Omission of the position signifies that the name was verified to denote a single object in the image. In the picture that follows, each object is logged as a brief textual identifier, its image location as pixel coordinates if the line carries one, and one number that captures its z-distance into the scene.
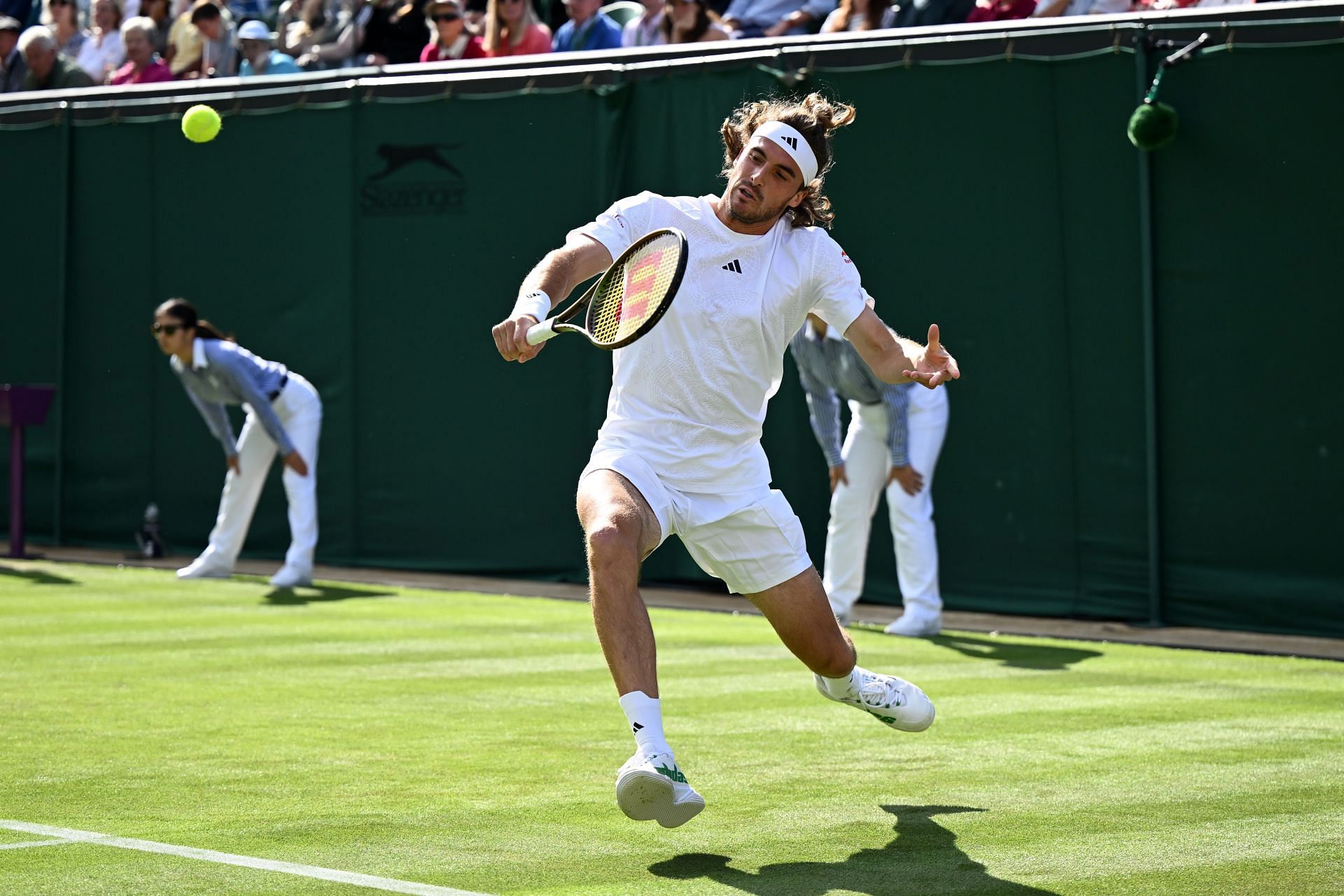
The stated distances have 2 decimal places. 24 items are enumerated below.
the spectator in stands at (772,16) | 14.86
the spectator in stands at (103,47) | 19.28
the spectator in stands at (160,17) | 18.95
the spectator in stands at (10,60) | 18.94
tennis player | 6.04
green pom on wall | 11.46
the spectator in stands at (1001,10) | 13.51
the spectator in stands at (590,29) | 15.39
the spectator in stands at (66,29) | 20.08
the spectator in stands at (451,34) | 15.99
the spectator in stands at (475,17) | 16.41
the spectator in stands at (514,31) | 15.48
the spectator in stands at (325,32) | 17.20
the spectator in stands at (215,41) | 17.52
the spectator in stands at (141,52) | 17.91
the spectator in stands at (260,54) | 17.02
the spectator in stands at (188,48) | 17.81
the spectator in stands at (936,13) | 13.89
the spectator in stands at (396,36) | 16.92
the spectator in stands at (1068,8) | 13.14
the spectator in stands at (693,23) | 14.53
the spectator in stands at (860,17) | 13.61
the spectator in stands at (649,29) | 15.20
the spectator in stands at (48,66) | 18.14
